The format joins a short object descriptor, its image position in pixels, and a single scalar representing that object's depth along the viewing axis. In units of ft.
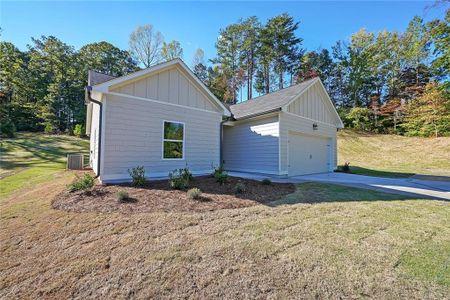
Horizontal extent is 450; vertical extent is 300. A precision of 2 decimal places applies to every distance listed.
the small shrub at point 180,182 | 20.65
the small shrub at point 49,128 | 93.71
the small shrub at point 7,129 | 75.39
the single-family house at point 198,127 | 24.22
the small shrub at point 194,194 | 17.25
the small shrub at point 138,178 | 21.44
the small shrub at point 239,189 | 19.94
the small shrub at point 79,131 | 86.63
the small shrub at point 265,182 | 24.14
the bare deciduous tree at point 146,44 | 80.48
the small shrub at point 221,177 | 23.73
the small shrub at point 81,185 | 18.49
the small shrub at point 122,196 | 16.14
